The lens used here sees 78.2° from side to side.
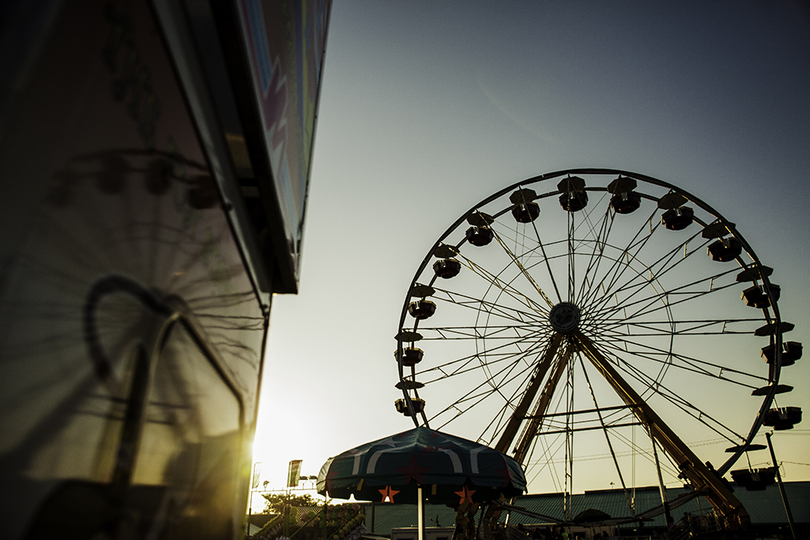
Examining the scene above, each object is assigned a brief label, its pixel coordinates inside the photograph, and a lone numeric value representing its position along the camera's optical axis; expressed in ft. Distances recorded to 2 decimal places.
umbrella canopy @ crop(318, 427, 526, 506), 18.11
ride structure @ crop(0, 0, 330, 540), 1.75
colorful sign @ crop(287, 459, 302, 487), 104.84
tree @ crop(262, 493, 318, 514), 105.26
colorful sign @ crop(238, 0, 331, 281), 4.73
